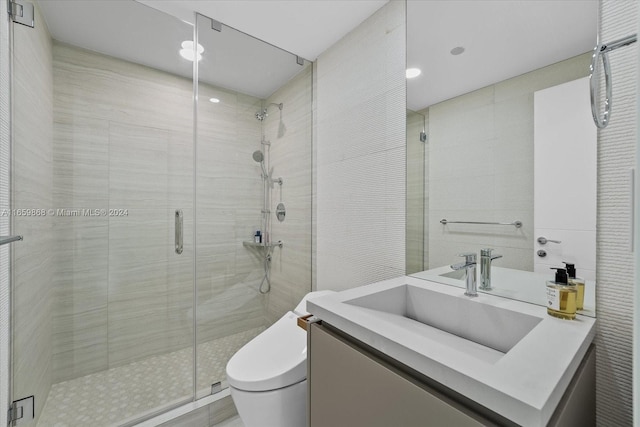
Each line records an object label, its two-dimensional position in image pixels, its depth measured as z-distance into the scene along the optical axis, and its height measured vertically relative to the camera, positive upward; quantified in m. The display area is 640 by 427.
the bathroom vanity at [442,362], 0.48 -0.36
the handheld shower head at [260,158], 1.85 +0.37
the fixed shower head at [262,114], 1.86 +0.67
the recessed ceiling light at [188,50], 1.64 +0.99
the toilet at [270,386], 1.07 -0.70
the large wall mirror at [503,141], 0.82 +0.26
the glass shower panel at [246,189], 1.70 +0.15
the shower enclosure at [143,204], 1.32 +0.05
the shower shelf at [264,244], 1.84 -0.23
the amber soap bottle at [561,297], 0.75 -0.25
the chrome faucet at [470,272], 0.98 -0.22
